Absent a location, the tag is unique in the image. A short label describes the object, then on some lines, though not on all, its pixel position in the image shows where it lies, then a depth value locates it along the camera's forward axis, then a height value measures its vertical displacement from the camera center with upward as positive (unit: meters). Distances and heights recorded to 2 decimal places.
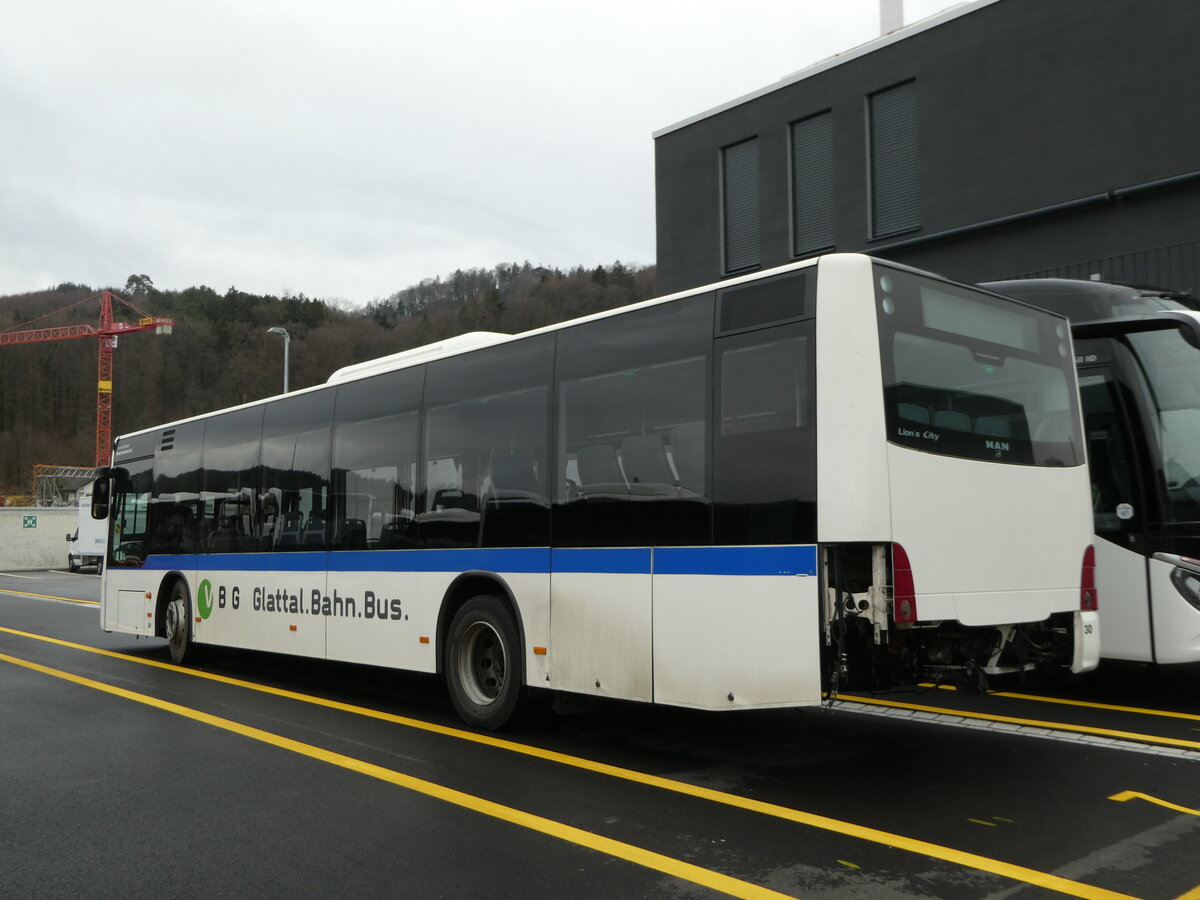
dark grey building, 16.58 +7.22
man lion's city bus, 5.72 +0.31
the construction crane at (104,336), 85.44 +18.29
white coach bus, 8.21 +0.64
